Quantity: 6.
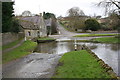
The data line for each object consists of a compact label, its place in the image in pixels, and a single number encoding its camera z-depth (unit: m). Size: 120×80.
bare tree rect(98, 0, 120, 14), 29.70
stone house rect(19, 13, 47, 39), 39.59
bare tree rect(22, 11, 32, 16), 96.69
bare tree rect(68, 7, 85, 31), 74.62
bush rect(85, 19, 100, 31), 66.78
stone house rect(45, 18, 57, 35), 66.62
